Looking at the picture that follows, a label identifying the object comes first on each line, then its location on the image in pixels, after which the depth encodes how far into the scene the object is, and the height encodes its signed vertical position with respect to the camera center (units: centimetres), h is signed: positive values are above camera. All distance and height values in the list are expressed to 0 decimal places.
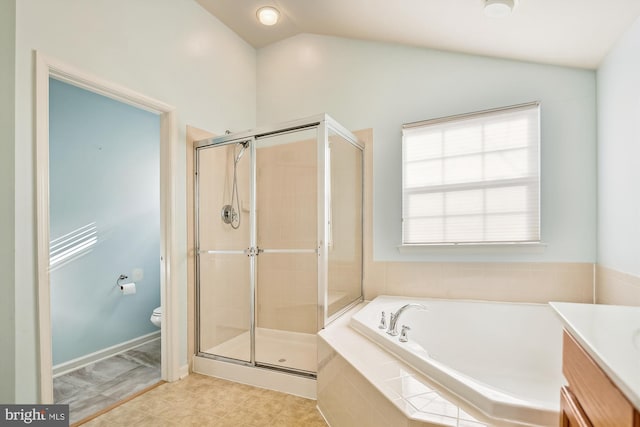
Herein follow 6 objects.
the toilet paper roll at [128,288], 304 -70
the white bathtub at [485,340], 181 -79
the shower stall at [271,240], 239 -22
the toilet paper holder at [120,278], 311 -61
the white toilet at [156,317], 307 -97
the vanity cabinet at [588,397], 61 -40
